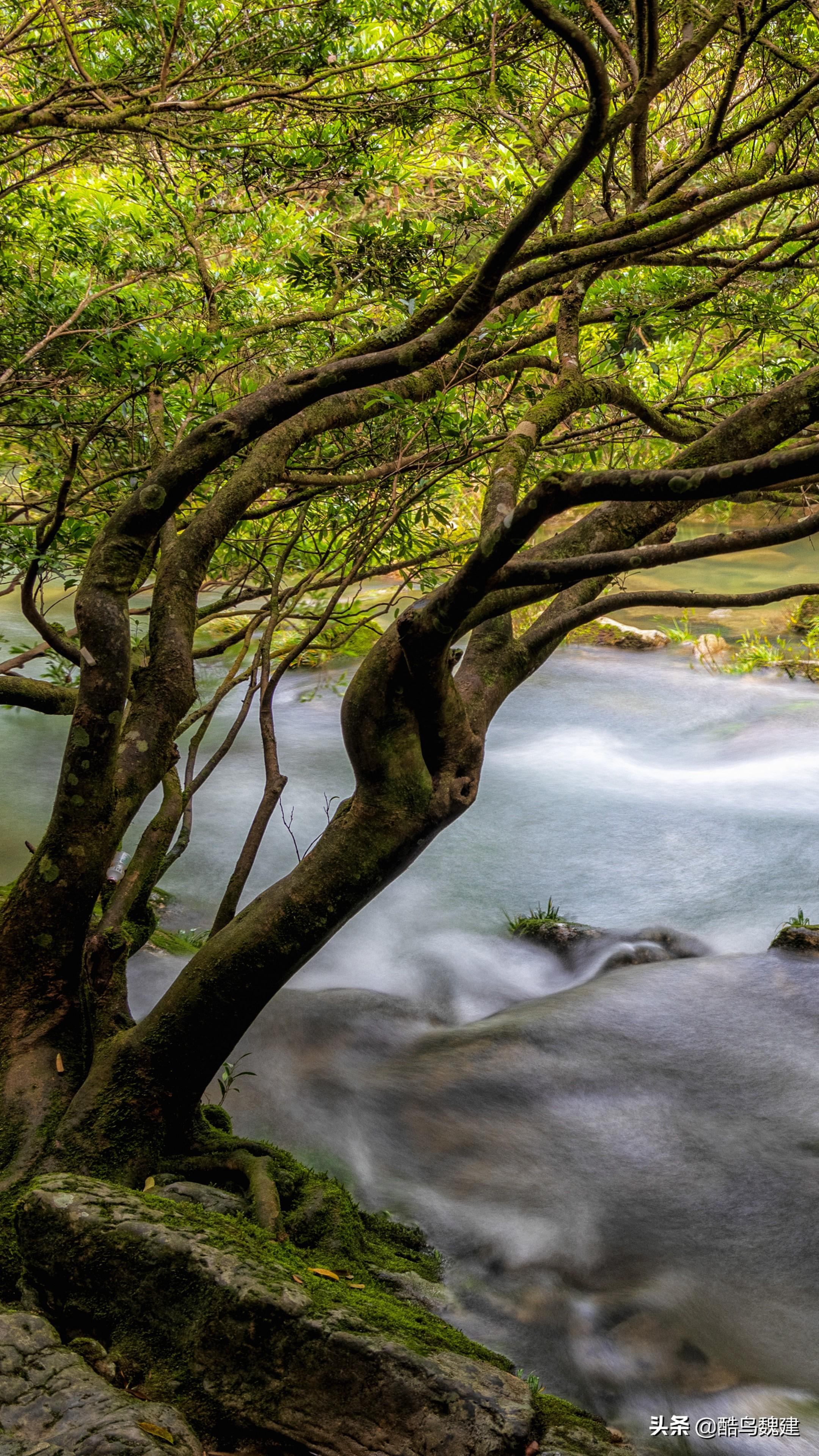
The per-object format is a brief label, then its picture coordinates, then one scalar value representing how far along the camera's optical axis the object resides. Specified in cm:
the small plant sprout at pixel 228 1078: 403
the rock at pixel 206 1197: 291
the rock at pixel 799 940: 652
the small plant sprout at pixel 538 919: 730
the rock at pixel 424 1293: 321
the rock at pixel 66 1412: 175
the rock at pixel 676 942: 696
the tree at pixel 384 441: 287
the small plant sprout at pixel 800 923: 669
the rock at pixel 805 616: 1473
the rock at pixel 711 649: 1425
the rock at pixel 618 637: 1545
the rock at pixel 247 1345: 207
